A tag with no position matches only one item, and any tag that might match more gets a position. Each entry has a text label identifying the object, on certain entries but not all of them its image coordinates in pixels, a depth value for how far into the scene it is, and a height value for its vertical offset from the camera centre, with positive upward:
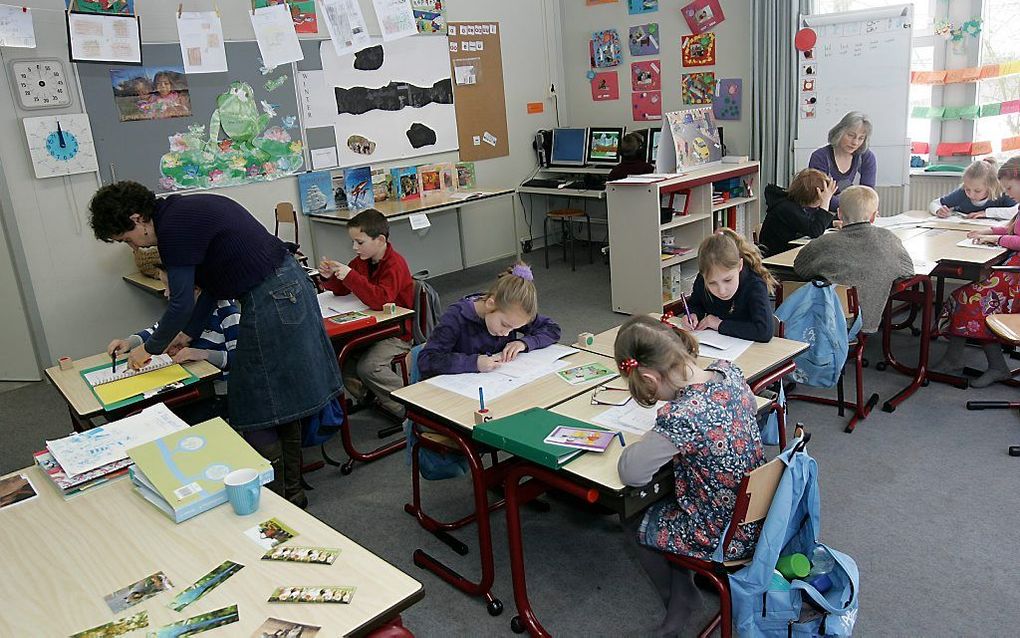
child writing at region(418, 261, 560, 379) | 2.64 -0.75
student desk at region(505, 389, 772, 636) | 1.87 -0.93
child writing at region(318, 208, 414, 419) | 3.67 -0.74
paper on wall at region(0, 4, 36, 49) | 4.42 +0.75
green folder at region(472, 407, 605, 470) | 1.94 -0.83
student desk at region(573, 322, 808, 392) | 2.49 -0.87
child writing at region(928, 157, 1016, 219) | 4.48 -0.71
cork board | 6.71 +0.26
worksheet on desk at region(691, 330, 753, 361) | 2.63 -0.85
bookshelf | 5.18 -0.87
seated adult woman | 4.87 -0.47
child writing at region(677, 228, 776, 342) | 2.79 -0.71
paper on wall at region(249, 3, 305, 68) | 5.35 +0.69
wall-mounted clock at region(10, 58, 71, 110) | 4.56 +0.44
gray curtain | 5.73 +0.06
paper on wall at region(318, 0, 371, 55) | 5.73 +0.78
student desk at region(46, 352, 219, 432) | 2.57 -0.82
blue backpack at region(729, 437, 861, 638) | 1.84 -1.18
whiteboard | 5.28 +0.06
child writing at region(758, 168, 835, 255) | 4.30 -0.67
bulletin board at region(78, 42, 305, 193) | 4.86 +0.15
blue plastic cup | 1.74 -0.78
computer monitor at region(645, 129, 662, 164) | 6.61 -0.33
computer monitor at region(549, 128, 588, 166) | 7.17 -0.34
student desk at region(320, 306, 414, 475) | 3.47 -0.92
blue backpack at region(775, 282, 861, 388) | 3.19 -0.98
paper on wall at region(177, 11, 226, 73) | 5.10 +0.67
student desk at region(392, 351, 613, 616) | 2.29 -0.86
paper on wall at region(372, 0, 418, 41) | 6.00 +0.83
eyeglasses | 2.32 -0.86
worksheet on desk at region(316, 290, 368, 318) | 3.65 -0.82
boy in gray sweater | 3.52 -0.77
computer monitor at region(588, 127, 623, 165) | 6.95 -0.33
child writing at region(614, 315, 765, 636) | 1.85 -0.79
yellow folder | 2.62 -0.80
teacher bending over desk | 2.55 -0.55
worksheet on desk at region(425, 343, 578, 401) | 2.49 -0.85
